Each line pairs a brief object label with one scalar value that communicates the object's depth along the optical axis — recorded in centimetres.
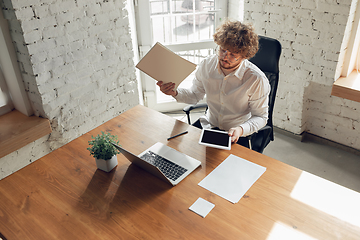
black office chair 188
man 168
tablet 159
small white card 124
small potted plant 145
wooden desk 117
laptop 140
